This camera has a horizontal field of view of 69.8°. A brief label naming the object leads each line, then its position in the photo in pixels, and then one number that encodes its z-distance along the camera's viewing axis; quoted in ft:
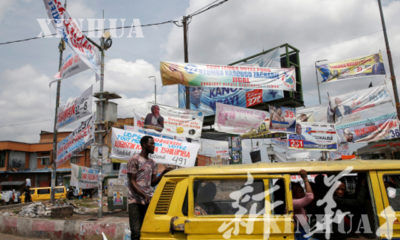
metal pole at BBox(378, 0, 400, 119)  48.22
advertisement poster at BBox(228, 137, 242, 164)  68.23
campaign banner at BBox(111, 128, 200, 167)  29.50
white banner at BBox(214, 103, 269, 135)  35.96
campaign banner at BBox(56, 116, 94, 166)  29.58
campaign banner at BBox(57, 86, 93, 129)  29.68
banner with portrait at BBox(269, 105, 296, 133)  42.39
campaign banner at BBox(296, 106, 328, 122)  58.85
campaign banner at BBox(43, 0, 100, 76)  27.73
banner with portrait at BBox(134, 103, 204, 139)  34.78
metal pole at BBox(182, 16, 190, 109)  41.29
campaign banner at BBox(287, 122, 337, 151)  45.24
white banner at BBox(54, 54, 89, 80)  29.86
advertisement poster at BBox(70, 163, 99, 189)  28.35
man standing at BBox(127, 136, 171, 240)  12.70
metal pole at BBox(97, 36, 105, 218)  30.13
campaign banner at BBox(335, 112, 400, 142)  45.85
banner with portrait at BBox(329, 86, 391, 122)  46.03
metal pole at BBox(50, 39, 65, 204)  48.69
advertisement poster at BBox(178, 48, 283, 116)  53.40
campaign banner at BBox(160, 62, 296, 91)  33.22
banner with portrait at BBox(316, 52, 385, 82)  47.19
